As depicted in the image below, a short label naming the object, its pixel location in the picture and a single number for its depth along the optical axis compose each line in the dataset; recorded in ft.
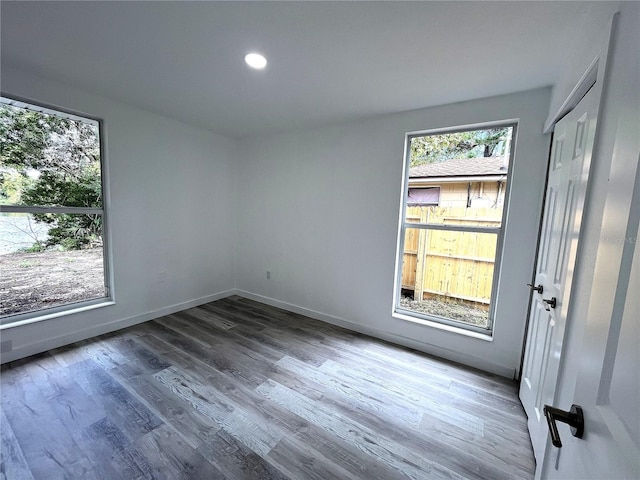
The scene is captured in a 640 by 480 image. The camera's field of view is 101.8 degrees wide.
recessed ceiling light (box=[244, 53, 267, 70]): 5.88
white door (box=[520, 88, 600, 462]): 3.91
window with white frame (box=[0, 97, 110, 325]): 7.29
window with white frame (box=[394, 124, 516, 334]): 7.86
